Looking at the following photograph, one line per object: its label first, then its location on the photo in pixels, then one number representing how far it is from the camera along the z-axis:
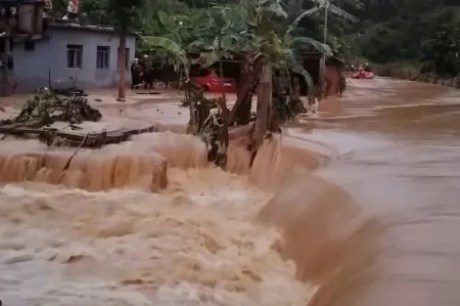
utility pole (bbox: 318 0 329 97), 26.28
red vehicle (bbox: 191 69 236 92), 27.37
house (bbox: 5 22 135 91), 25.17
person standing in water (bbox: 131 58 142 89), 29.50
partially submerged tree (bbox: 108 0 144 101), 22.72
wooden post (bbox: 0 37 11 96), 23.72
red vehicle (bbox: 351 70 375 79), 42.75
